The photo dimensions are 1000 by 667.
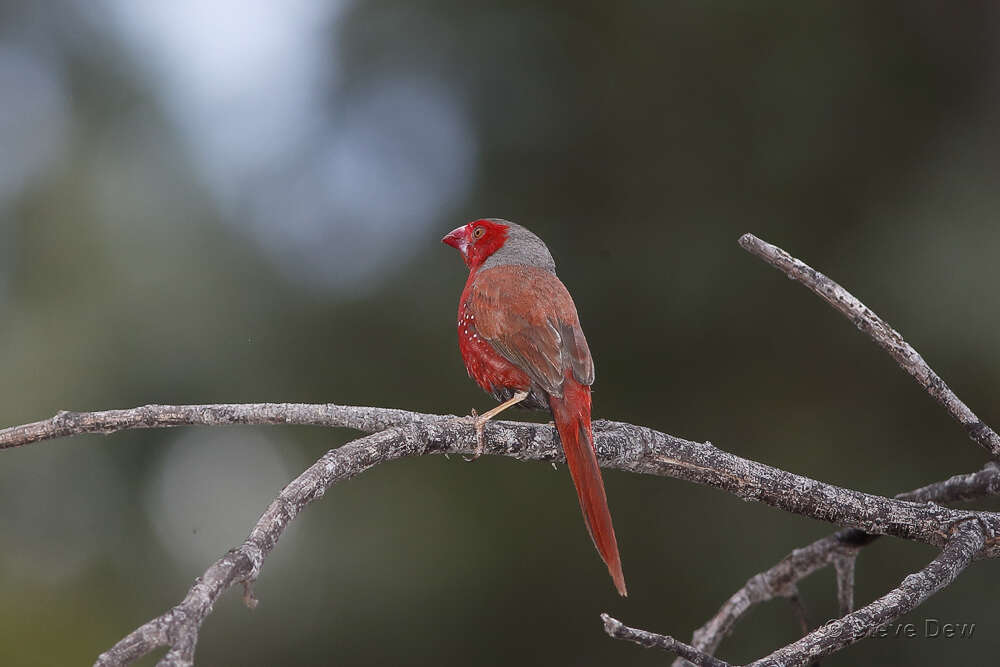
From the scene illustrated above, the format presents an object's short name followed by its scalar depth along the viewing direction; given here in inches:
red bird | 236.1
